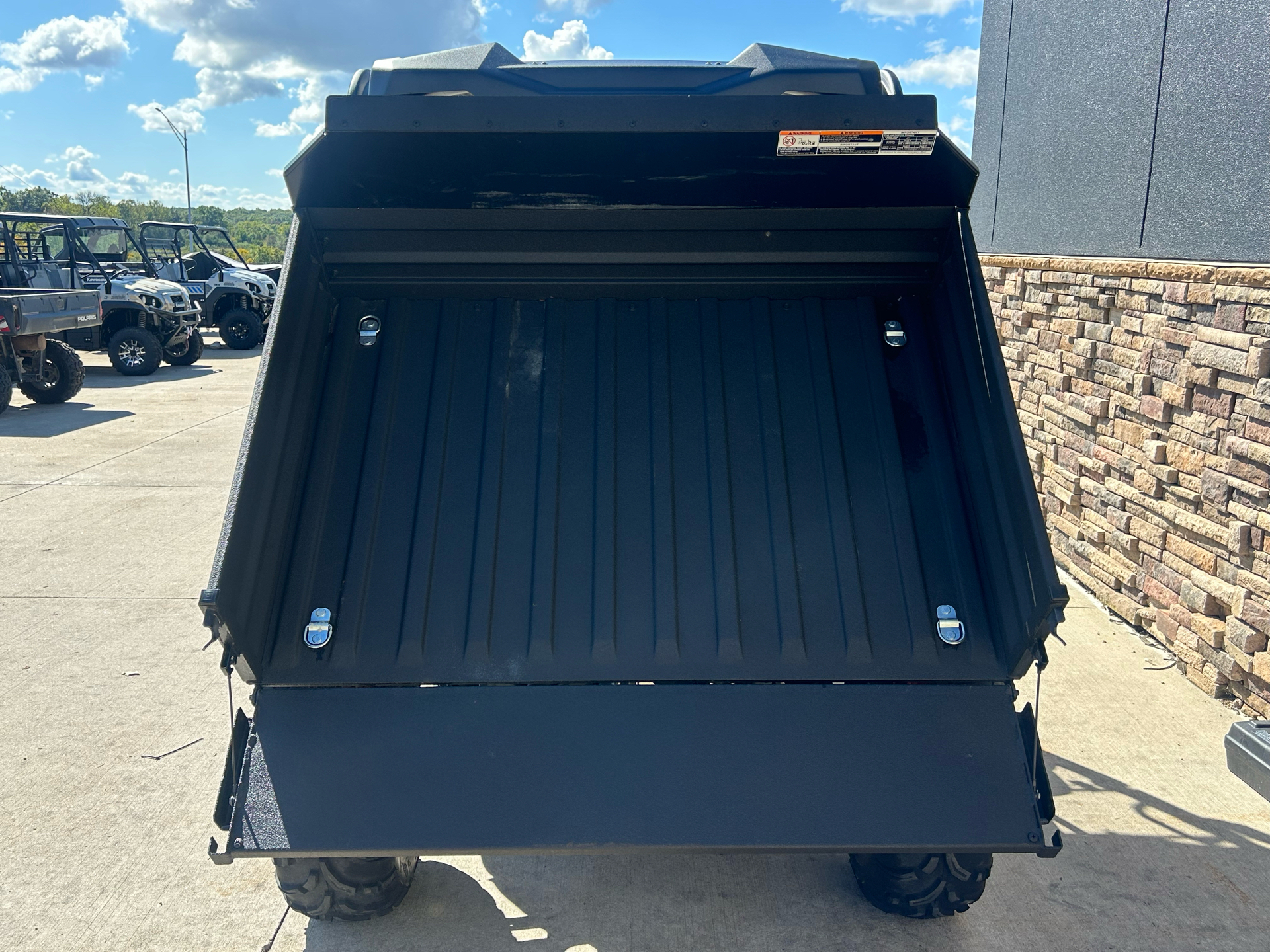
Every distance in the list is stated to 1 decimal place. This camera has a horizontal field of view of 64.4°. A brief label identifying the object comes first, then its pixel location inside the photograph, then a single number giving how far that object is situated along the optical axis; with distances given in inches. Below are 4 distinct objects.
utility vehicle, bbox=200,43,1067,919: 96.9
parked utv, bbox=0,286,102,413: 472.7
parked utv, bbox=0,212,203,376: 615.5
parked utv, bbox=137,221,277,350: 754.8
